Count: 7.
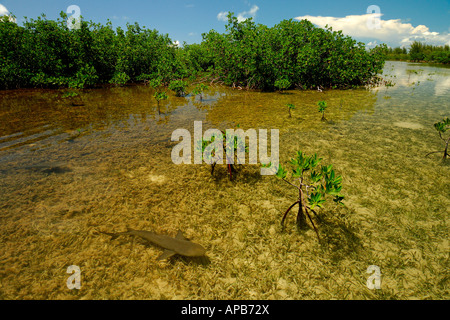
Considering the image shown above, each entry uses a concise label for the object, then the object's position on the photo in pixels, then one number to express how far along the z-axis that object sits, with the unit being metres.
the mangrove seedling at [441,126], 4.19
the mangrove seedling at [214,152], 3.80
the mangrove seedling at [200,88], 11.85
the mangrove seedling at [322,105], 7.24
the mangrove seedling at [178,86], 12.46
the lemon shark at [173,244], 2.35
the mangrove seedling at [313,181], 2.41
